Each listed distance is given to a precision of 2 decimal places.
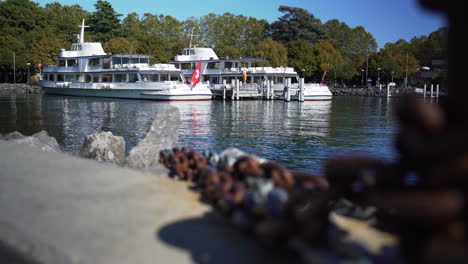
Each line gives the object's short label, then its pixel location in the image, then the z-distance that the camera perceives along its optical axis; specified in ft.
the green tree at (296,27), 302.45
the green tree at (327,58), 266.16
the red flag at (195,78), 137.18
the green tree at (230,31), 321.91
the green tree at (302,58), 260.01
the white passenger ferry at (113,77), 137.49
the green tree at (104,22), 289.94
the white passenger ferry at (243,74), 156.87
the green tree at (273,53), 244.22
